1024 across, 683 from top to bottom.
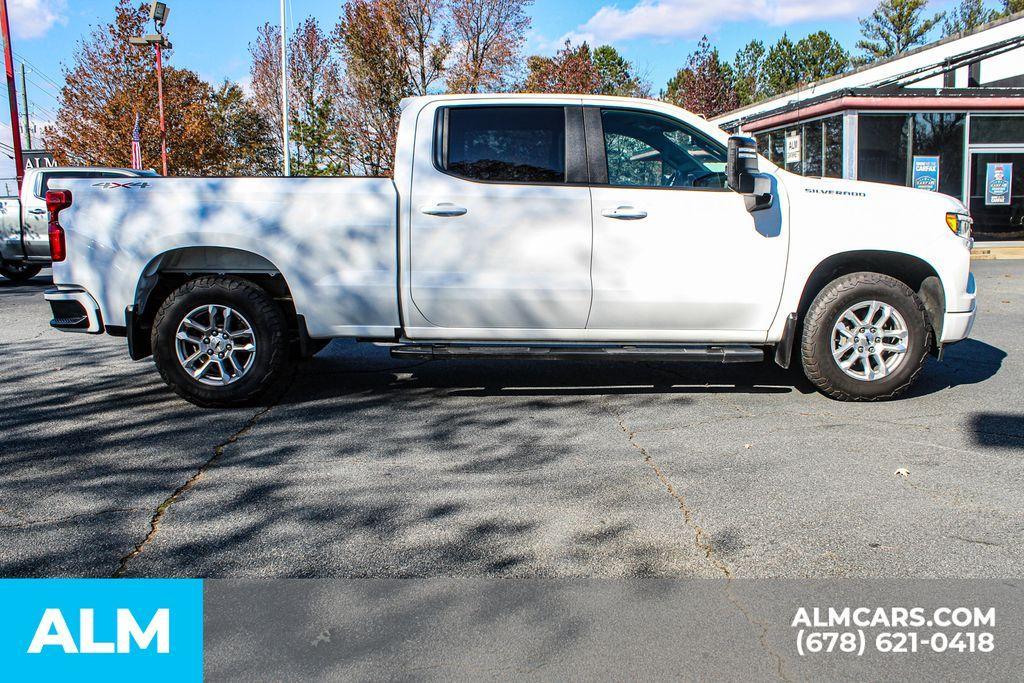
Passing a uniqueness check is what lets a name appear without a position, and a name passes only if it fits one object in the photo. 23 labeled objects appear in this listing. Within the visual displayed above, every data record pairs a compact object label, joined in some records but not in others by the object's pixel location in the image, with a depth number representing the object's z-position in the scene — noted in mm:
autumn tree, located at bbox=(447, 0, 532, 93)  26922
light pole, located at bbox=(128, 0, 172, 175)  24312
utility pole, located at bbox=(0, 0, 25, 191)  21266
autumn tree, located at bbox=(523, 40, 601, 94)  31922
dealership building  19609
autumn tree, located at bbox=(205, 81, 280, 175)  40750
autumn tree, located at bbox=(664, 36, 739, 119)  48031
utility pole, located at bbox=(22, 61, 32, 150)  38500
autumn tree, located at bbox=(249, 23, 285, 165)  39344
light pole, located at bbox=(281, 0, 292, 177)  30984
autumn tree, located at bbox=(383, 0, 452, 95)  27014
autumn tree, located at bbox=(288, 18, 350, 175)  31312
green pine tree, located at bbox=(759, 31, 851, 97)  79875
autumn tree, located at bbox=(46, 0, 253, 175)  33719
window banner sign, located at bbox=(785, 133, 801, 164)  21594
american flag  21773
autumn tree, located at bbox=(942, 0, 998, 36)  63875
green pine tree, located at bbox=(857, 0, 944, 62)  67750
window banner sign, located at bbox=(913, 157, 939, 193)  20266
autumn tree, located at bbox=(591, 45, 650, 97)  43266
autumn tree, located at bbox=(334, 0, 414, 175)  27203
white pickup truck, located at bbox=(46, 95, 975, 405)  5875
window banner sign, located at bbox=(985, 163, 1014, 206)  20656
